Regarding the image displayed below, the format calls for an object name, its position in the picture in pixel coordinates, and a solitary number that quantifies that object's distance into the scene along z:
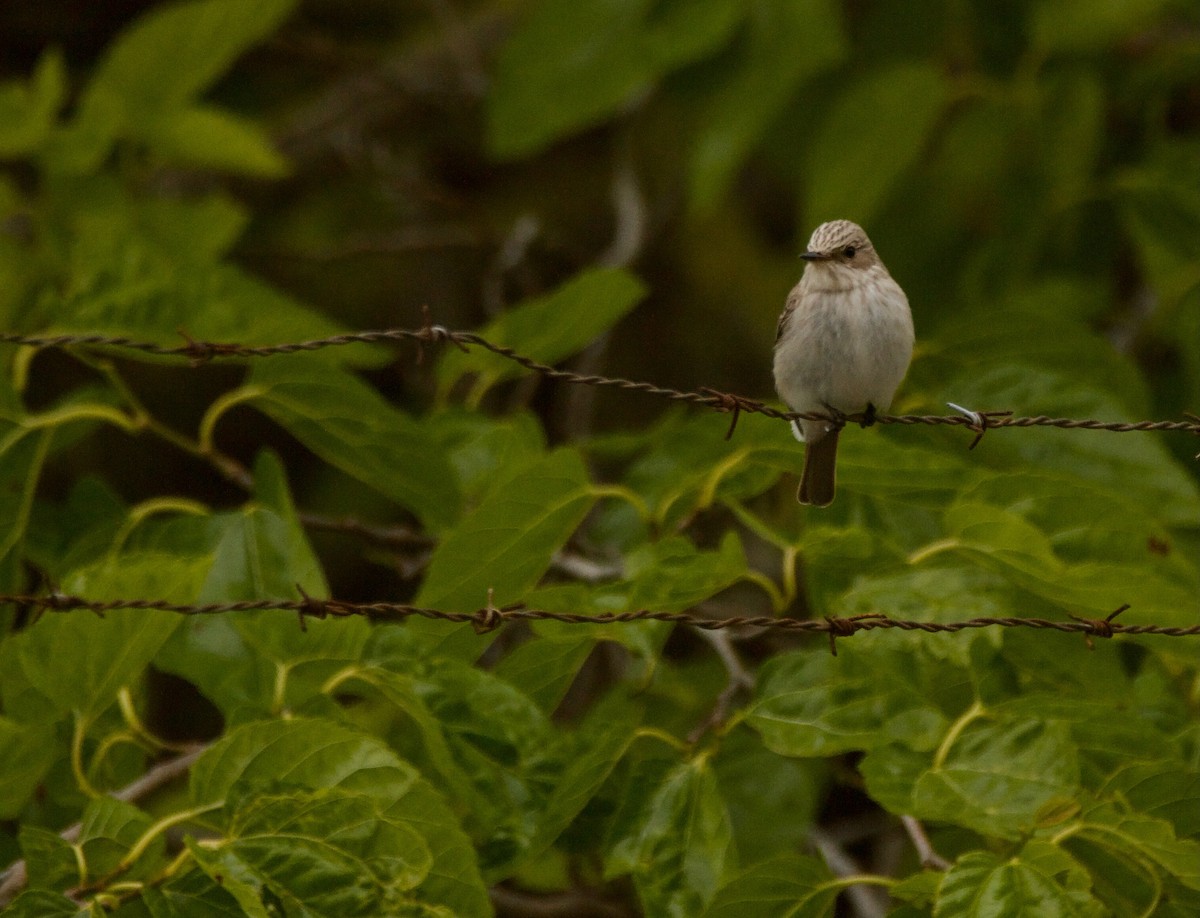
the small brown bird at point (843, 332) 5.91
